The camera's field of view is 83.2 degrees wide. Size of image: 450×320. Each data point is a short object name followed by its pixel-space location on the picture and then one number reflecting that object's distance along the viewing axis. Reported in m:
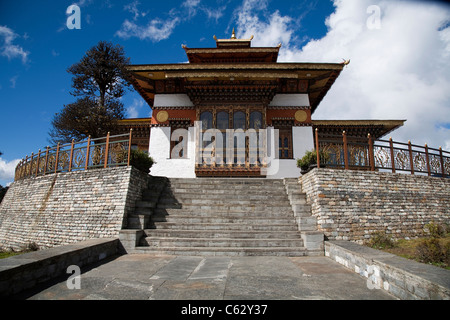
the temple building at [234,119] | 13.59
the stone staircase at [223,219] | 7.05
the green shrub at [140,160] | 9.52
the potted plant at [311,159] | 9.09
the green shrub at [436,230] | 8.40
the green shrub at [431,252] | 5.55
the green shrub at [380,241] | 7.32
